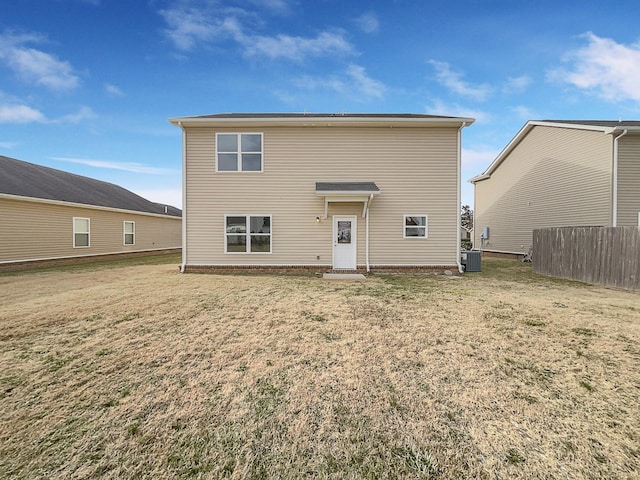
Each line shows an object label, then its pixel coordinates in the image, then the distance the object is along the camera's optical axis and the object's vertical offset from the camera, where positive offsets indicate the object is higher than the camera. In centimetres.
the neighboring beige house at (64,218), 1165 +85
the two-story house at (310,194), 1055 +158
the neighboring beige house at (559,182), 1084 +268
